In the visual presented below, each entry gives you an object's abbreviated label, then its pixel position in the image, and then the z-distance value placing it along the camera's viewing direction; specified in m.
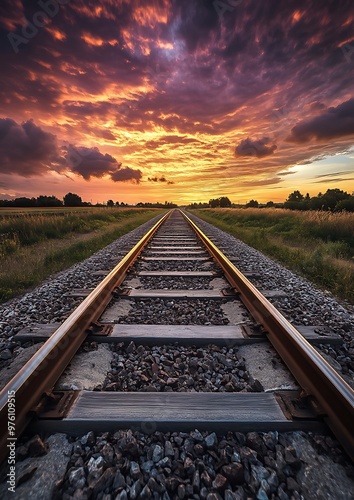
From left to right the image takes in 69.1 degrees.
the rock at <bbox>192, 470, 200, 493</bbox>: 1.21
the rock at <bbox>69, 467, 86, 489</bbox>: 1.21
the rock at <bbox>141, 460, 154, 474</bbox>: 1.29
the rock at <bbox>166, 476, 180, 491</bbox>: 1.20
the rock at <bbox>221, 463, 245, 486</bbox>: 1.25
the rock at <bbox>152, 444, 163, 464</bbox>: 1.34
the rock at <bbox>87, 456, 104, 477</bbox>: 1.26
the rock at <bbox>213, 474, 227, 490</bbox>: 1.21
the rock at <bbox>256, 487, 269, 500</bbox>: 1.18
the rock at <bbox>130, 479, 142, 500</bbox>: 1.17
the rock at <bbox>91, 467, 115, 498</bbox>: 1.20
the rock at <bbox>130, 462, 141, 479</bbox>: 1.25
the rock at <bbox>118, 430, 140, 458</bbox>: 1.35
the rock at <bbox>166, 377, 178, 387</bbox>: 1.89
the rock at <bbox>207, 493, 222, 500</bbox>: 1.16
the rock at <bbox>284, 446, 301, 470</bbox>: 1.32
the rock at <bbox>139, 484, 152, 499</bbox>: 1.17
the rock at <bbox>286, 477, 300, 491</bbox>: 1.21
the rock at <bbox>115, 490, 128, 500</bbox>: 1.15
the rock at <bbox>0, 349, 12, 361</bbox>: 2.28
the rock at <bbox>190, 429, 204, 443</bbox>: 1.44
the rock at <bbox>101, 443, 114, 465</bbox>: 1.33
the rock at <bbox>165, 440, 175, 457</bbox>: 1.36
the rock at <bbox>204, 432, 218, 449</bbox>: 1.42
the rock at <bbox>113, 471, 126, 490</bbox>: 1.21
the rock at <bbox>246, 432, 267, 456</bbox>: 1.40
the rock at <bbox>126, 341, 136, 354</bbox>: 2.29
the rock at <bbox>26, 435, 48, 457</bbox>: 1.36
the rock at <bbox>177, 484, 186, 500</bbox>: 1.17
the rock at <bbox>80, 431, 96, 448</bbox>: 1.42
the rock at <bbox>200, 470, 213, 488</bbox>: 1.23
